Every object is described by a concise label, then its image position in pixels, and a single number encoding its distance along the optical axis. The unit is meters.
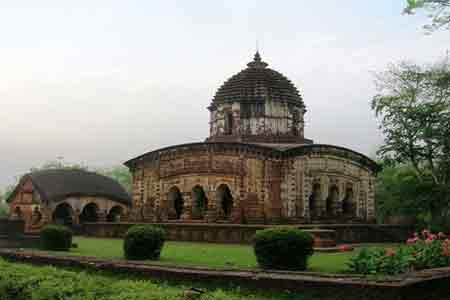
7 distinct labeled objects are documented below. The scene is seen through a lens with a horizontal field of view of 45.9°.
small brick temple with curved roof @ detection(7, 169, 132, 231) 30.53
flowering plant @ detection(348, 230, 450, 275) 10.07
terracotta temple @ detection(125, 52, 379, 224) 24.73
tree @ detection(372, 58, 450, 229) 23.20
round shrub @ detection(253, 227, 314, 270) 11.07
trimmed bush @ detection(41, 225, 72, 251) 16.81
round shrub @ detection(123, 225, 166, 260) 13.55
